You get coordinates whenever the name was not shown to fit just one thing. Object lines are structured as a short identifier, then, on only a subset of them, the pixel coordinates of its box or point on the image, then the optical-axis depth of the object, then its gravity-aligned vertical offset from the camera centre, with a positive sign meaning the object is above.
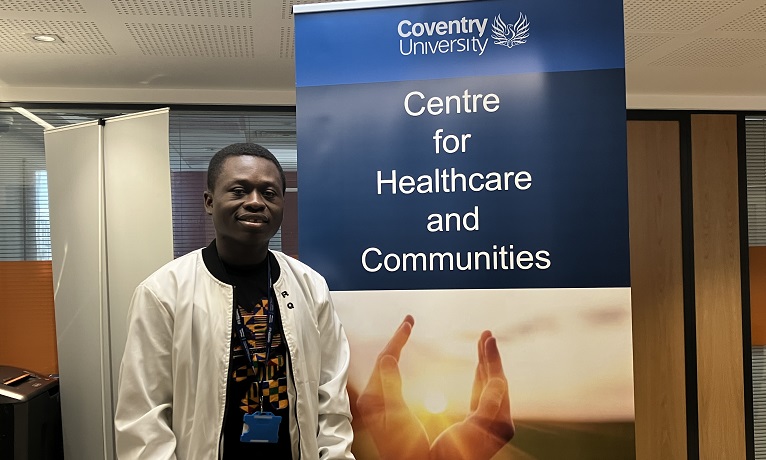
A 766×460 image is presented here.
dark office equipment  2.81 -0.84
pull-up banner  1.67 +0.09
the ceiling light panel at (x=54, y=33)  2.70 +0.93
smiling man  1.50 -0.30
